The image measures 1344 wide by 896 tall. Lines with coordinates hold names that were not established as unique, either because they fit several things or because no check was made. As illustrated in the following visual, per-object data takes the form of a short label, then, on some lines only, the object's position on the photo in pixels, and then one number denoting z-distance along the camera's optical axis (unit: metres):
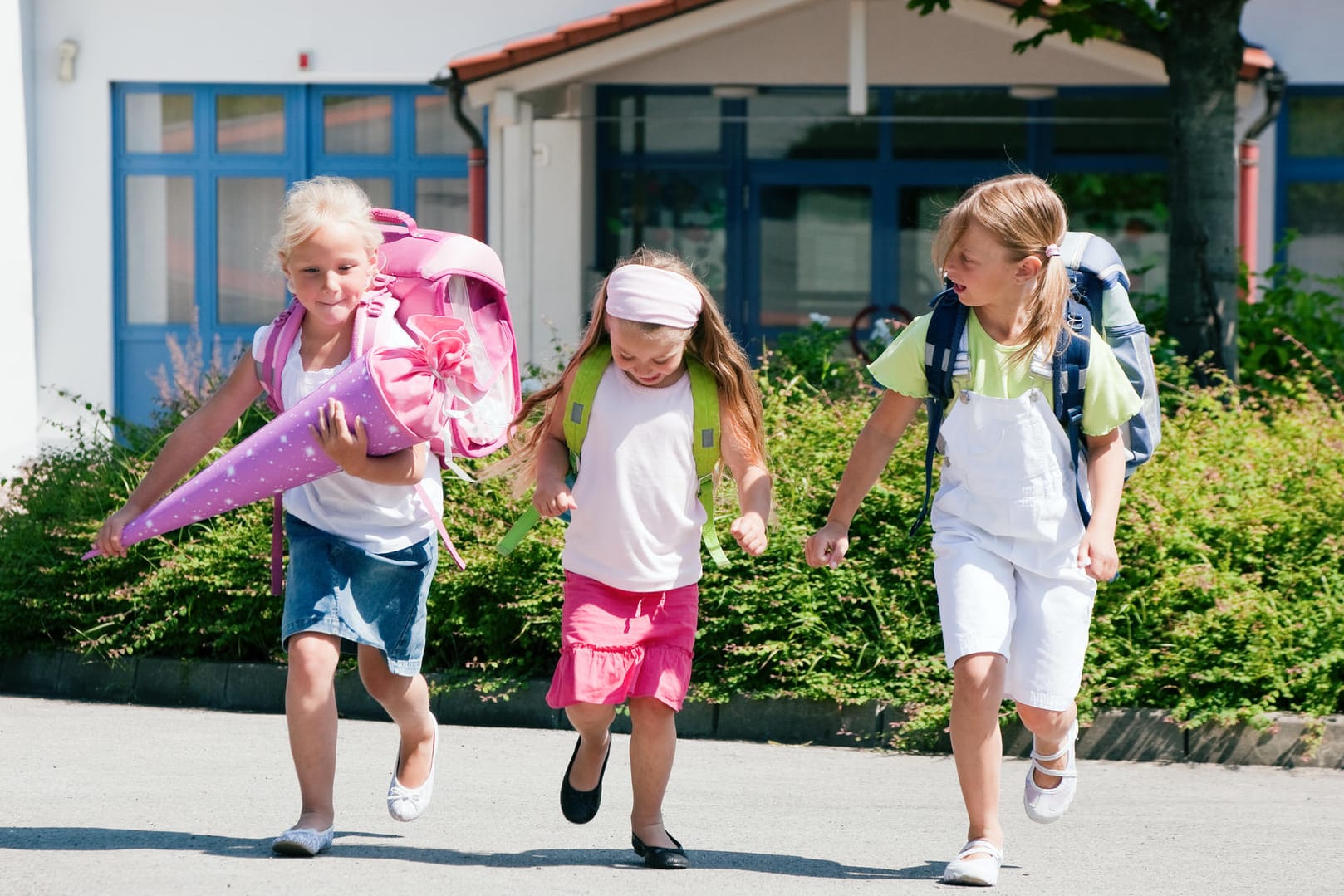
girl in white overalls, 8.46
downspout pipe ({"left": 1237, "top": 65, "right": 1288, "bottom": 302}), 25.94
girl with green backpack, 8.58
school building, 29.06
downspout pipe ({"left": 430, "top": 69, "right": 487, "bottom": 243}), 27.92
